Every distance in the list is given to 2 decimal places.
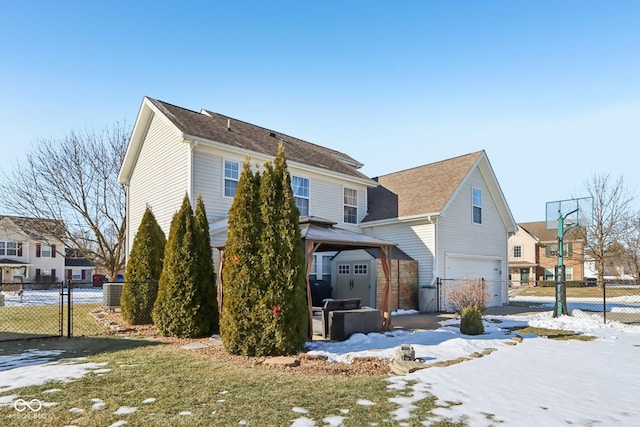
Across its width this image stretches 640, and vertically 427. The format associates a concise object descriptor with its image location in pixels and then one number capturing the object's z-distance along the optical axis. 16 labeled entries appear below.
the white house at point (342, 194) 14.00
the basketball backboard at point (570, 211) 14.61
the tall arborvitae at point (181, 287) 9.66
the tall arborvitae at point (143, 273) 11.52
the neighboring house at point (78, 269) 45.70
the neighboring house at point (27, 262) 37.78
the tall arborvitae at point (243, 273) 7.68
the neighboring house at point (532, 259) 41.00
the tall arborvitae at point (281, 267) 7.58
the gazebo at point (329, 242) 8.87
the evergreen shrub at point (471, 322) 9.84
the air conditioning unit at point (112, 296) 14.16
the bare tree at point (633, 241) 29.77
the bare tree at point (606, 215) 29.30
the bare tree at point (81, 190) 21.06
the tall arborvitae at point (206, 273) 9.92
